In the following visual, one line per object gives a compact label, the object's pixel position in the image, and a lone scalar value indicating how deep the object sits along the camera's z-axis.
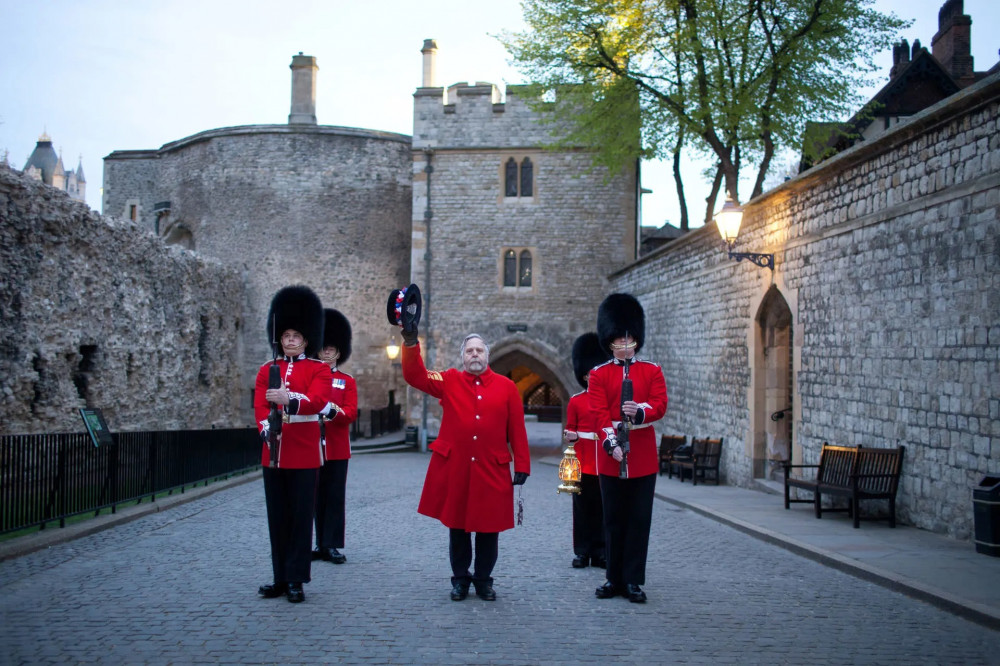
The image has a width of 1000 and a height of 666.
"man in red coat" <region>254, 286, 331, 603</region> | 6.06
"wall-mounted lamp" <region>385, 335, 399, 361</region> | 26.07
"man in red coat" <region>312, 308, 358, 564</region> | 7.39
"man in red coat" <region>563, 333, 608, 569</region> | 7.13
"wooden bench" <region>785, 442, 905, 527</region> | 9.24
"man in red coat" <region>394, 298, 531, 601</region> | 6.13
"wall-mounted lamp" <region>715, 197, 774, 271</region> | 12.07
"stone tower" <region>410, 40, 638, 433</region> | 25.11
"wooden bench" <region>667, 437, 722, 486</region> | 14.62
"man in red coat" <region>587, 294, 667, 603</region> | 6.16
